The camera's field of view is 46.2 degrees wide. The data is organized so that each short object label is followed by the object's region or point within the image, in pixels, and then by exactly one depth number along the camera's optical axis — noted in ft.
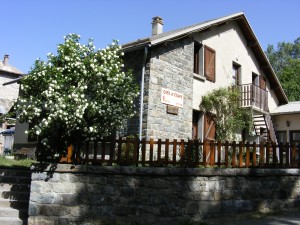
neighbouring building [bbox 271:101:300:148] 57.65
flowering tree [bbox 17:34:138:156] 20.71
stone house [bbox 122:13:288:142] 35.50
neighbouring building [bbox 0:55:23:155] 99.63
